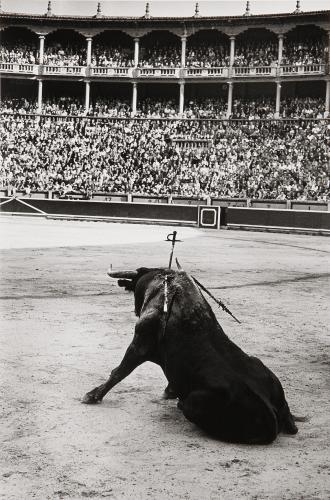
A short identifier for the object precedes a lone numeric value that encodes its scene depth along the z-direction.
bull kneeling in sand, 3.81
